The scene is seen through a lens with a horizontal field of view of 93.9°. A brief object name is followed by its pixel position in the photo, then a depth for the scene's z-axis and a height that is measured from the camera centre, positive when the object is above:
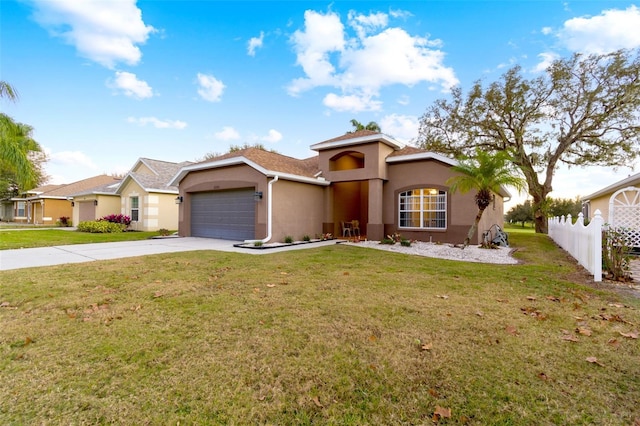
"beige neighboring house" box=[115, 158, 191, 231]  20.05 +0.90
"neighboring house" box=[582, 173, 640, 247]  11.34 +0.20
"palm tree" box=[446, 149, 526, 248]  10.61 +1.49
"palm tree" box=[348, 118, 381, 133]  30.00 +9.10
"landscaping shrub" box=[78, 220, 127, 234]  18.67 -0.83
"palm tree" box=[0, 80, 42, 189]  12.70 +3.02
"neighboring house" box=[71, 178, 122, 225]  22.50 +0.85
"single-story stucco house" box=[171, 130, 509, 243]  12.74 +0.93
